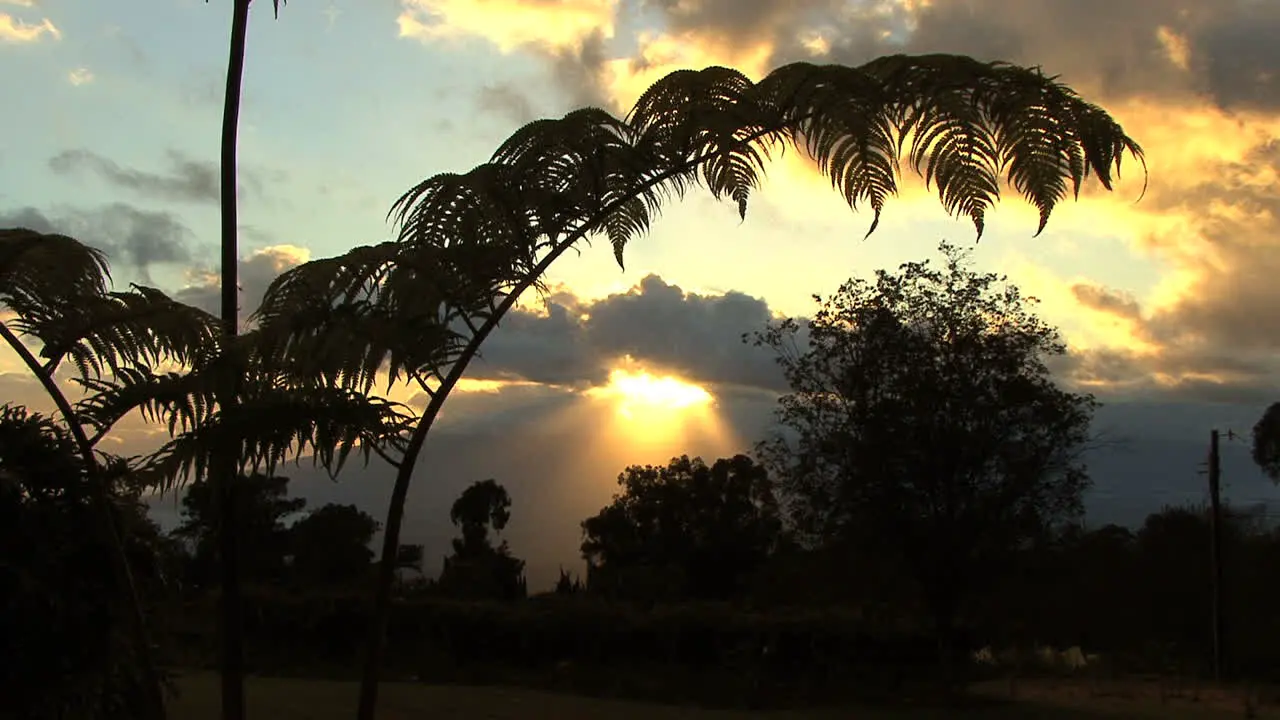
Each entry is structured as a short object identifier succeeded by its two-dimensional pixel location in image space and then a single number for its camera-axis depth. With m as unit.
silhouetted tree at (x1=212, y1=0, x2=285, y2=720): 3.98
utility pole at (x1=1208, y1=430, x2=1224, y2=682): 20.52
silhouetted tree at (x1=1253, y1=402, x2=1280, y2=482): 49.88
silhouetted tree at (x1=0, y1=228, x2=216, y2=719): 4.21
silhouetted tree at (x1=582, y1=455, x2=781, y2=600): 29.14
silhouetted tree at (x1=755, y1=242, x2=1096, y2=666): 15.98
